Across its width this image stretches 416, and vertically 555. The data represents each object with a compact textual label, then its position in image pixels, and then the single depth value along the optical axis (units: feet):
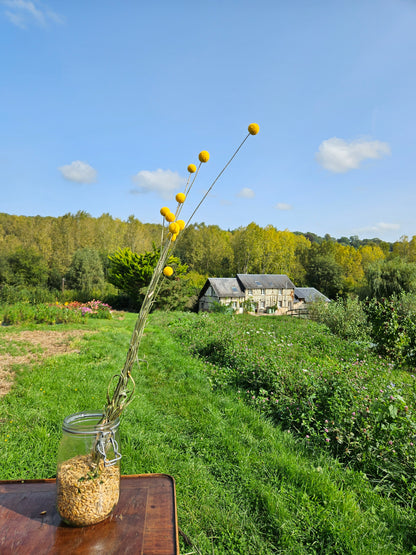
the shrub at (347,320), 30.83
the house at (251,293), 77.56
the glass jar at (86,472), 3.65
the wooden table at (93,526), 3.38
